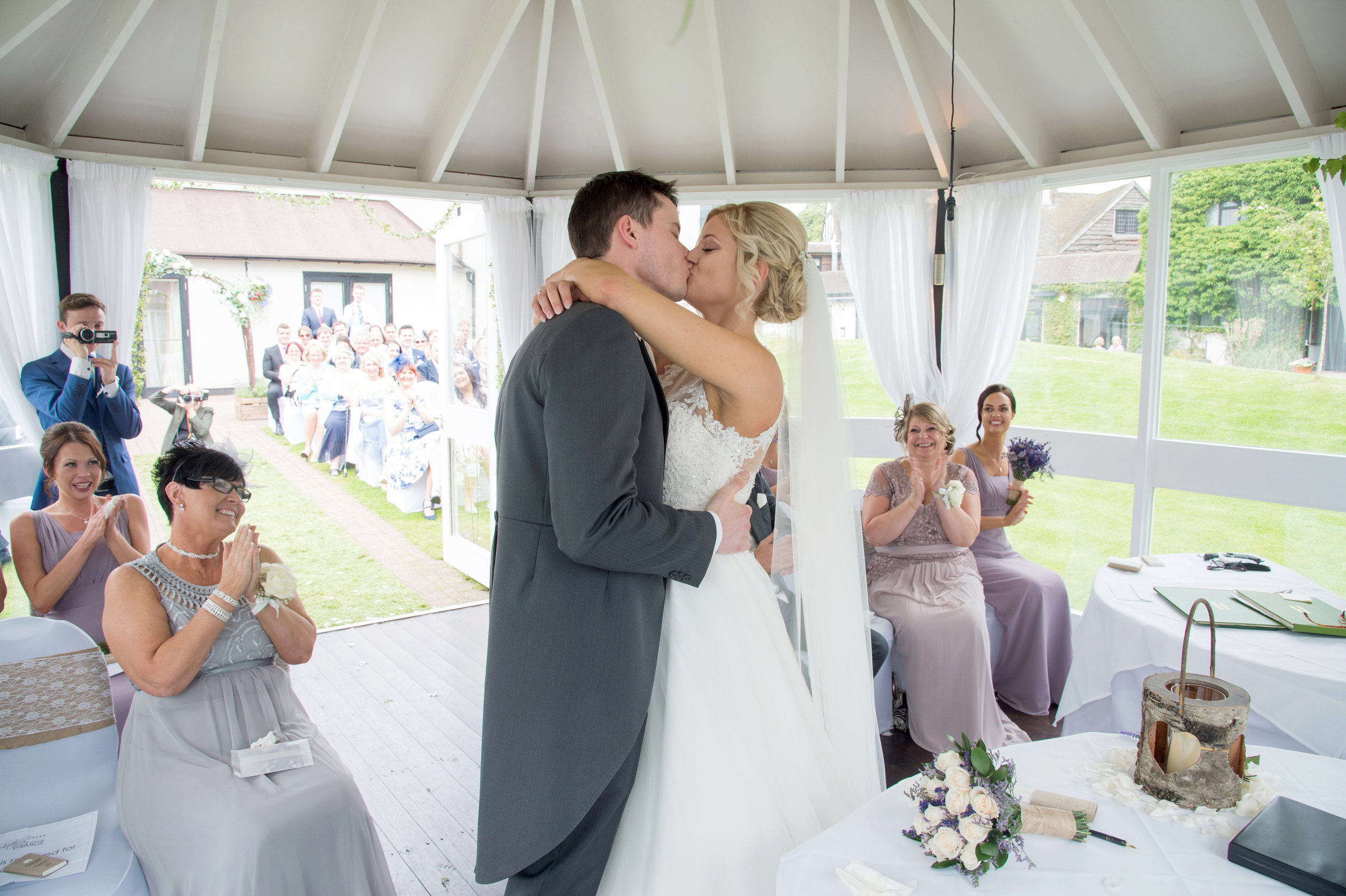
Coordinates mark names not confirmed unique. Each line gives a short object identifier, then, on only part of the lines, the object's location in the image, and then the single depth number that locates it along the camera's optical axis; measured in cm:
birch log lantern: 148
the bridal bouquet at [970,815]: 128
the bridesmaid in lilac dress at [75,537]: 306
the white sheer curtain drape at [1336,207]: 370
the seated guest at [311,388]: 1034
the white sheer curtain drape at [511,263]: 546
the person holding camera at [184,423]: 436
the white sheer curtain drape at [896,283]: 523
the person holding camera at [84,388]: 391
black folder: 125
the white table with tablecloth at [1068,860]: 128
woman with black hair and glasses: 190
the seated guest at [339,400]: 1008
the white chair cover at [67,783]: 190
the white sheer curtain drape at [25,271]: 389
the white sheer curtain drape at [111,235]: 416
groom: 157
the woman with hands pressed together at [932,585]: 355
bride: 170
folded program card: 188
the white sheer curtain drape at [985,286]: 493
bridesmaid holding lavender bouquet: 401
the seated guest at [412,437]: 897
